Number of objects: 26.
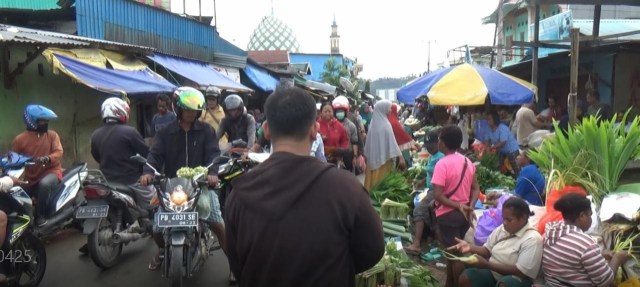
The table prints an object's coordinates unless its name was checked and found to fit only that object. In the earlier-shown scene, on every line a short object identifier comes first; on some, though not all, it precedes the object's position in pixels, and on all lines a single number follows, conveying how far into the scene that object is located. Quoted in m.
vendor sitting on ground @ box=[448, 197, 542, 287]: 3.50
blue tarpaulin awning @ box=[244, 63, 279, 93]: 17.19
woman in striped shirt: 3.18
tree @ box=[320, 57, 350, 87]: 36.75
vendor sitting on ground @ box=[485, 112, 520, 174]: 7.96
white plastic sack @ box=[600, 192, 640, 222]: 3.80
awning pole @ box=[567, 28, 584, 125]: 5.93
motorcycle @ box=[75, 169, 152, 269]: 4.73
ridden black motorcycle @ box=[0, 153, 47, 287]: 4.17
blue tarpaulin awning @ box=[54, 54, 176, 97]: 7.23
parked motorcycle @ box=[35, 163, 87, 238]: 4.77
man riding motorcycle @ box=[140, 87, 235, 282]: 4.59
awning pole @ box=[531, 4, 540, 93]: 9.50
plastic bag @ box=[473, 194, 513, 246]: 4.42
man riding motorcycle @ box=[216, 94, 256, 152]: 6.41
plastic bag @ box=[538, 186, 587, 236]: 4.12
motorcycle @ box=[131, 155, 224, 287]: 3.97
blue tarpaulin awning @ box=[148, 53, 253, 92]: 10.97
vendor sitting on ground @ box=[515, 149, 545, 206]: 4.86
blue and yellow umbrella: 8.34
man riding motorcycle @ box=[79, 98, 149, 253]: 5.12
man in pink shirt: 4.35
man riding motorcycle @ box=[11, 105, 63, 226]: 5.20
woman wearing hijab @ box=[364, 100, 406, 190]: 7.05
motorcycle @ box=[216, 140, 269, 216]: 4.73
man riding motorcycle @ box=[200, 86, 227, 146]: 7.50
